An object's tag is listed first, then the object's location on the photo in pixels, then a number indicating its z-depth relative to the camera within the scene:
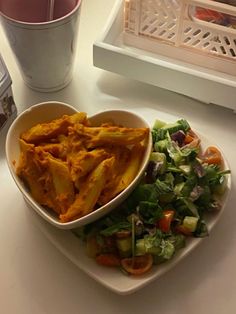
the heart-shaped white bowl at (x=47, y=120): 0.55
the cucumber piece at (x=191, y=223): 0.57
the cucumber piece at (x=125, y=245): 0.56
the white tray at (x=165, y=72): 0.70
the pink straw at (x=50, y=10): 0.70
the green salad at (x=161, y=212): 0.56
